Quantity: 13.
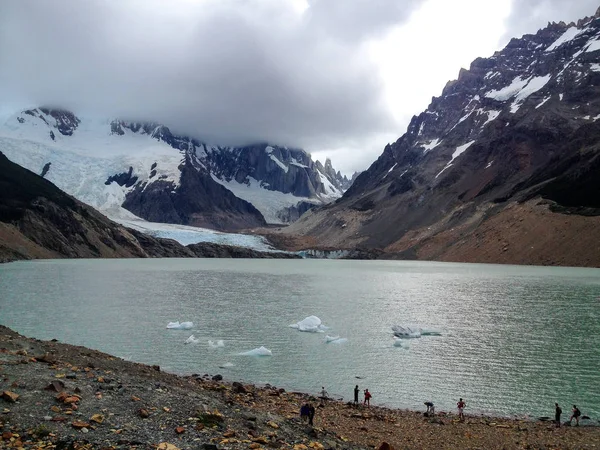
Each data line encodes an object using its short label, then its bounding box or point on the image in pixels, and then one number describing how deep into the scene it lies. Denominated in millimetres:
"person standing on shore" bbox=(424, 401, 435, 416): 24397
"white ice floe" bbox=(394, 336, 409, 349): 39406
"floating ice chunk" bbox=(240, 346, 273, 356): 36000
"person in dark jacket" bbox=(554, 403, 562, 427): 23495
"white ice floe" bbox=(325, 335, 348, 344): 40406
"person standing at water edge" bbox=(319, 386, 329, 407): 25719
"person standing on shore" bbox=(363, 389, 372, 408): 25609
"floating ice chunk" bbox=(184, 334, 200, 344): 39219
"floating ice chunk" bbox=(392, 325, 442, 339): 42762
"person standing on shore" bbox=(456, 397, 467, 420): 23891
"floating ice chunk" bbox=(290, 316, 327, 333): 44938
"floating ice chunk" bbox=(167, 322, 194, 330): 44938
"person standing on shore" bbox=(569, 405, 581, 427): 23233
